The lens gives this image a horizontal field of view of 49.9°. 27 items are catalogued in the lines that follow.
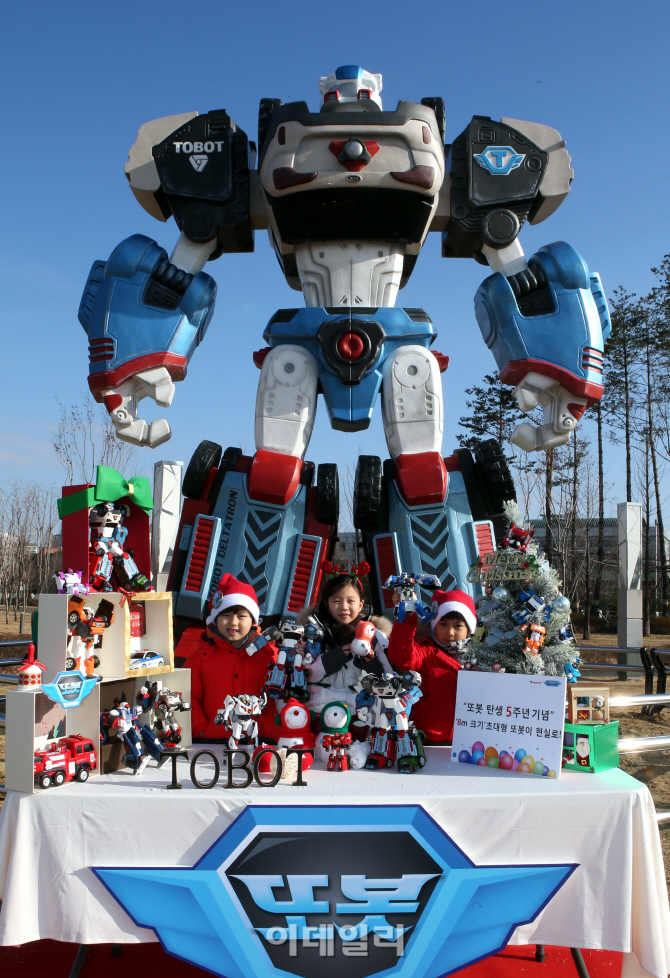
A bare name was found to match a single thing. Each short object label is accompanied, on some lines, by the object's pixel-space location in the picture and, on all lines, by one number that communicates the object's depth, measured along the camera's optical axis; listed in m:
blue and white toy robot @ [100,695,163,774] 2.56
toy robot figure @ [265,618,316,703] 2.68
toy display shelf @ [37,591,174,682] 2.64
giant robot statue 4.86
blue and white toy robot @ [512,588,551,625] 2.72
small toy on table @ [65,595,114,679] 2.67
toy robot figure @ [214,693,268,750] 2.57
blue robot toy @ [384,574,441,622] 2.71
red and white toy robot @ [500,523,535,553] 2.92
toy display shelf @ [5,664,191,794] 2.26
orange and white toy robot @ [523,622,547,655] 2.65
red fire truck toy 2.27
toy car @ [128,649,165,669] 2.87
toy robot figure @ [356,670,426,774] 2.53
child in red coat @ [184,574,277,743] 2.88
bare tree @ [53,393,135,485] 14.00
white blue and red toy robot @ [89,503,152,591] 3.40
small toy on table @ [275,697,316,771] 2.60
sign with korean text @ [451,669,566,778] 2.42
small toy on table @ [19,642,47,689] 2.40
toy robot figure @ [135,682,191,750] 2.62
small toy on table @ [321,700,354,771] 2.56
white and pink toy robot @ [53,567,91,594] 2.82
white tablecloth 2.16
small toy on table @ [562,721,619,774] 2.54
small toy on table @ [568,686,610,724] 2.70
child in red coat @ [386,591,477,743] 2.93
